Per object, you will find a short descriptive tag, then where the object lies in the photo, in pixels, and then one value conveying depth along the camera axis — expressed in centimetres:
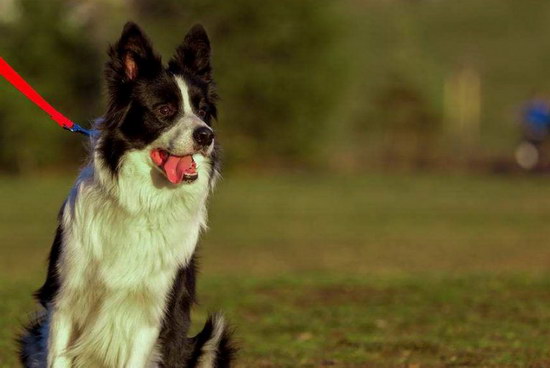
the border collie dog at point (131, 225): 1411
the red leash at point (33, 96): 1530
